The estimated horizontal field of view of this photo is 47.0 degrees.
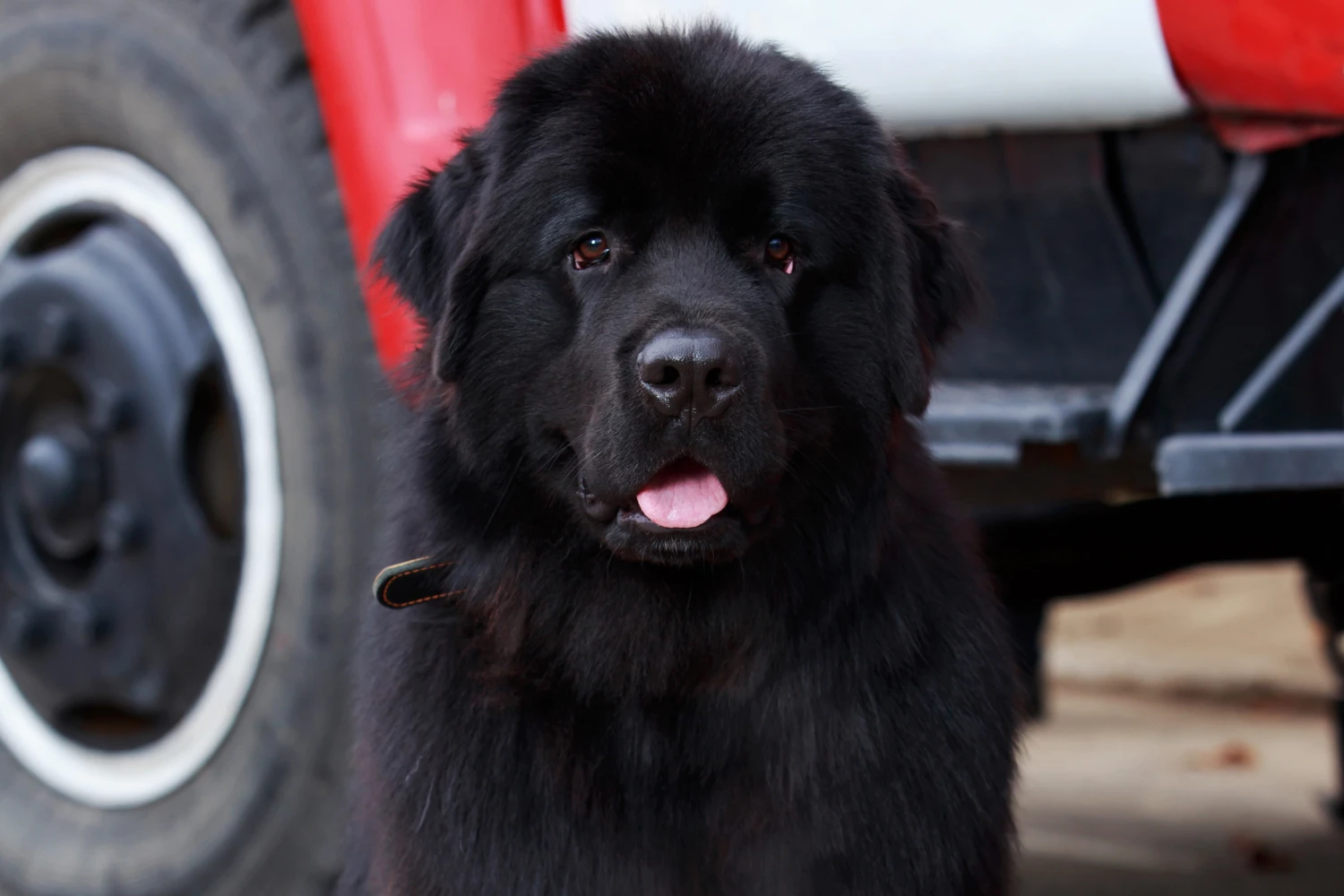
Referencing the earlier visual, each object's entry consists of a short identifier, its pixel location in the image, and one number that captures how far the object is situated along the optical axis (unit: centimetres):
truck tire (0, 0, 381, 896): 289
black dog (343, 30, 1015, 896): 223
